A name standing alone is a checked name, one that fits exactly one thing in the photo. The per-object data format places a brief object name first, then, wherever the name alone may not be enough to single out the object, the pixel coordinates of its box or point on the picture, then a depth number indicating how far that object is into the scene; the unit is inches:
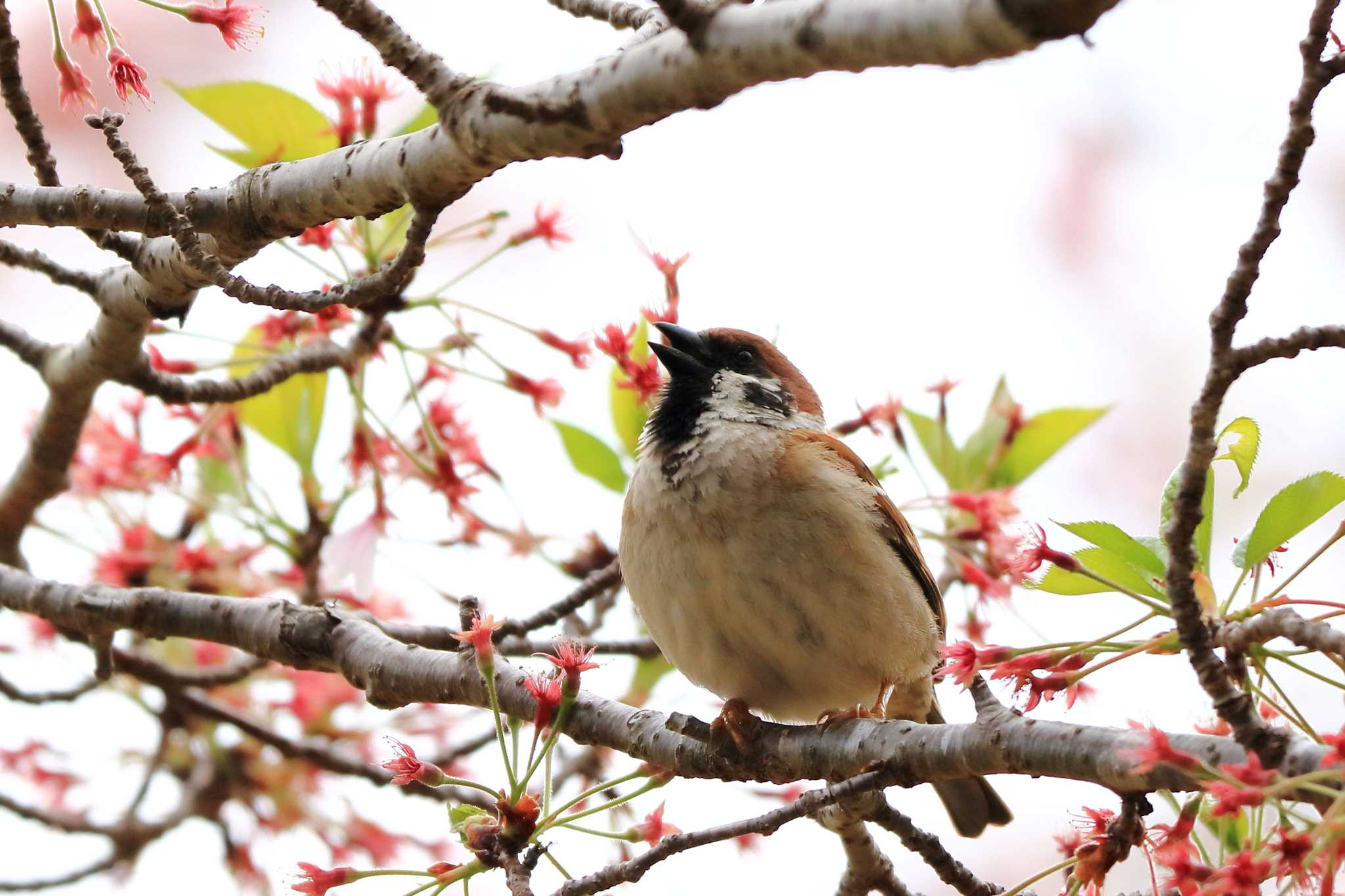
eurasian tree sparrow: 267.0
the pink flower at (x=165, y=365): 318.7
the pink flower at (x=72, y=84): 219.0
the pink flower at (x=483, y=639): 219.9
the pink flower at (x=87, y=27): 217.0
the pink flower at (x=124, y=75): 205.9
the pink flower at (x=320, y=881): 215.8
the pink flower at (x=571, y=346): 317.7
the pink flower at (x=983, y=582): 325.1
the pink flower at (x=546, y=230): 319.0
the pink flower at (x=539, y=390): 326.0
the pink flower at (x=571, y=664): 217.5
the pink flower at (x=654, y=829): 226.1
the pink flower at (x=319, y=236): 300.5
